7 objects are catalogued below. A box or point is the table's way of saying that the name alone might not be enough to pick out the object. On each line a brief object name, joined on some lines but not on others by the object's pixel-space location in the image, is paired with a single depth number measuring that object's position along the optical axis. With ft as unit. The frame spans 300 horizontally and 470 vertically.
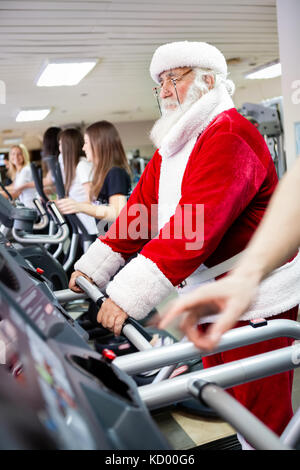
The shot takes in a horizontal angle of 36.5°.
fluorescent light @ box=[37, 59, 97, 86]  21.38
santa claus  4.34
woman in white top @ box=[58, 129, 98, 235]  12.48
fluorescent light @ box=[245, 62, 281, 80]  28.25
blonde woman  18.21
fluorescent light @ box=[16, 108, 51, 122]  36.40
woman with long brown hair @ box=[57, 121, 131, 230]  10.12
